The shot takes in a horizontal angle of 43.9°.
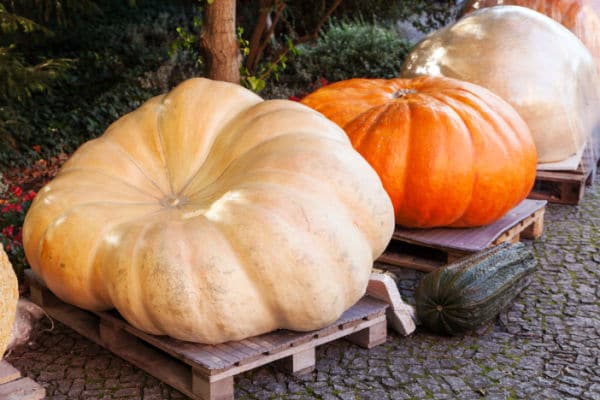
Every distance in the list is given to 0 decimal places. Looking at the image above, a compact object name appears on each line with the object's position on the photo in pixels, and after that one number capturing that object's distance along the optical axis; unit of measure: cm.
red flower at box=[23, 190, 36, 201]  499
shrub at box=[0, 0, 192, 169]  631
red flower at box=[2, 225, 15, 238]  441
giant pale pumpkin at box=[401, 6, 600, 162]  518
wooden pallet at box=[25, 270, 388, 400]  291
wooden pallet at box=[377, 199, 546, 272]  412
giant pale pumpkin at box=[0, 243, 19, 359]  241
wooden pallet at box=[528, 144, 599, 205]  540
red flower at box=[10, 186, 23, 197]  509
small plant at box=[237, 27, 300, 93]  507
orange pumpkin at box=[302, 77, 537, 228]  410
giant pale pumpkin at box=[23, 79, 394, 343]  290
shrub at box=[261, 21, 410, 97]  894
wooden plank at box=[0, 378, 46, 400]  274
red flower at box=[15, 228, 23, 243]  444
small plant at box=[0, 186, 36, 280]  418
